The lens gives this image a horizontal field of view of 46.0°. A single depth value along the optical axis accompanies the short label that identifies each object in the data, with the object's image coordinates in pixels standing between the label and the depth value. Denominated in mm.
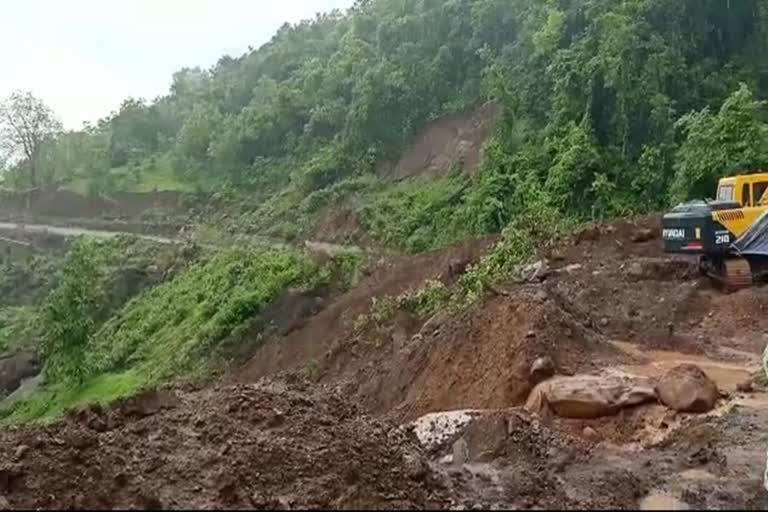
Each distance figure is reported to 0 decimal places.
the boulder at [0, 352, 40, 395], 31359
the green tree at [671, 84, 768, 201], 20766
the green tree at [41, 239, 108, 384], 26891
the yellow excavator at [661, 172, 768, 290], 15675
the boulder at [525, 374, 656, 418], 10414
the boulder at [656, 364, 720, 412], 10422
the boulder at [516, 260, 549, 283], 17172
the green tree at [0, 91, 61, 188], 50125
